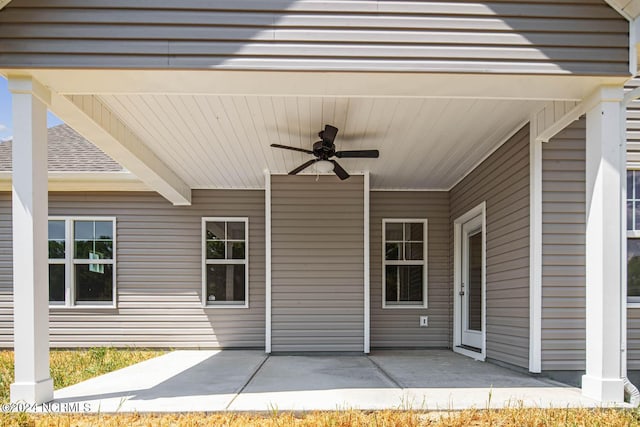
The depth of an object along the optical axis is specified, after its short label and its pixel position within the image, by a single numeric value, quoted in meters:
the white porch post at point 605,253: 3.36
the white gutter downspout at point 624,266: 3.35
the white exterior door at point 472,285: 6.45
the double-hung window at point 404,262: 7.61
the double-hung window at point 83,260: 7.47
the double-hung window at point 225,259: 7.57
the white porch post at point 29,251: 3.20
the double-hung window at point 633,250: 4.76
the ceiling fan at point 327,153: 4.83
